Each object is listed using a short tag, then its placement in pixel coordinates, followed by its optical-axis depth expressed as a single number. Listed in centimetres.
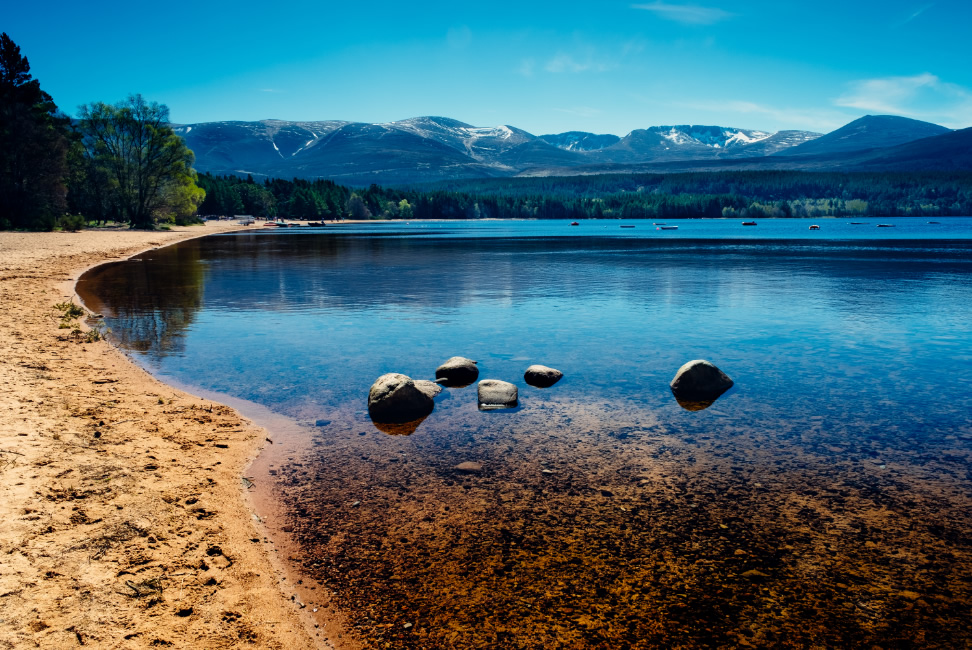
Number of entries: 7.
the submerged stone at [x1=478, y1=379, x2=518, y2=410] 1419
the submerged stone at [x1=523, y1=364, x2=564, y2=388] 1605
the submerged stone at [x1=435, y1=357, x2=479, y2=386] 1605
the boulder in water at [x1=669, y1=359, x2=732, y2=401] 1506
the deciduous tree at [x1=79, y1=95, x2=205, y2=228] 9450
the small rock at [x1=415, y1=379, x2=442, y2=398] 1472
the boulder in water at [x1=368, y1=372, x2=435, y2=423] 1331
